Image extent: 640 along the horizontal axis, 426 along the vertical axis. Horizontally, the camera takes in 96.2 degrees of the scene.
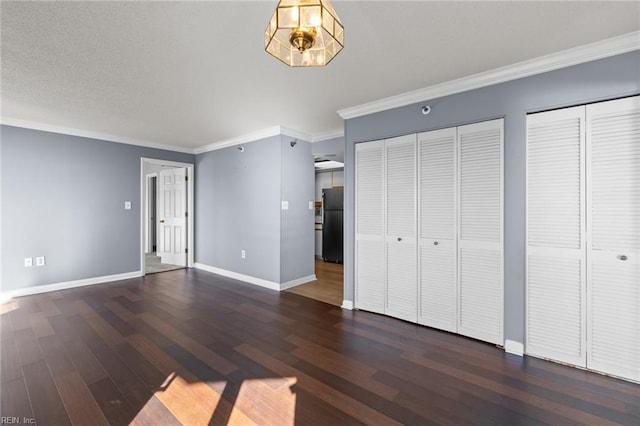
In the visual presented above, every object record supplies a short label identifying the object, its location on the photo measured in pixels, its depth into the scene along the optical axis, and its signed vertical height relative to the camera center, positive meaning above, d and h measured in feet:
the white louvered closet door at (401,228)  10.23 -0.57
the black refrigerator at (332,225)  22.11 -1.00
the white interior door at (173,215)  19.75 -0.20
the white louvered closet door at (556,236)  7.48 -0.65
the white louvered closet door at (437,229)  9.41 -0.58
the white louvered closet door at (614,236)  6.85 -0.59
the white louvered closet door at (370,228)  10.98 -0.61
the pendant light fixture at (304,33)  3.51 +2.38
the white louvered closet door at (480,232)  8.56 -0.60
